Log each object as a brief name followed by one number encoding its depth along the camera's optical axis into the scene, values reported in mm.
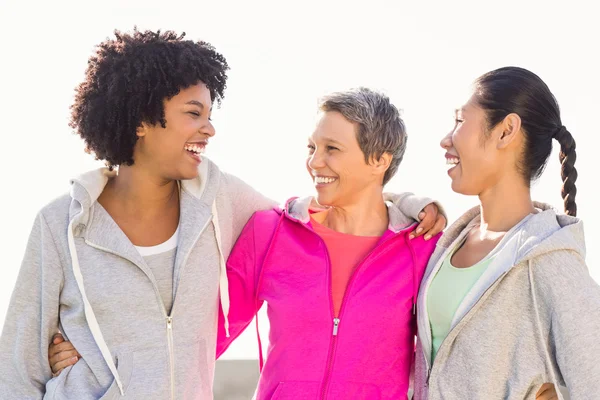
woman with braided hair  2541
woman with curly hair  2867
